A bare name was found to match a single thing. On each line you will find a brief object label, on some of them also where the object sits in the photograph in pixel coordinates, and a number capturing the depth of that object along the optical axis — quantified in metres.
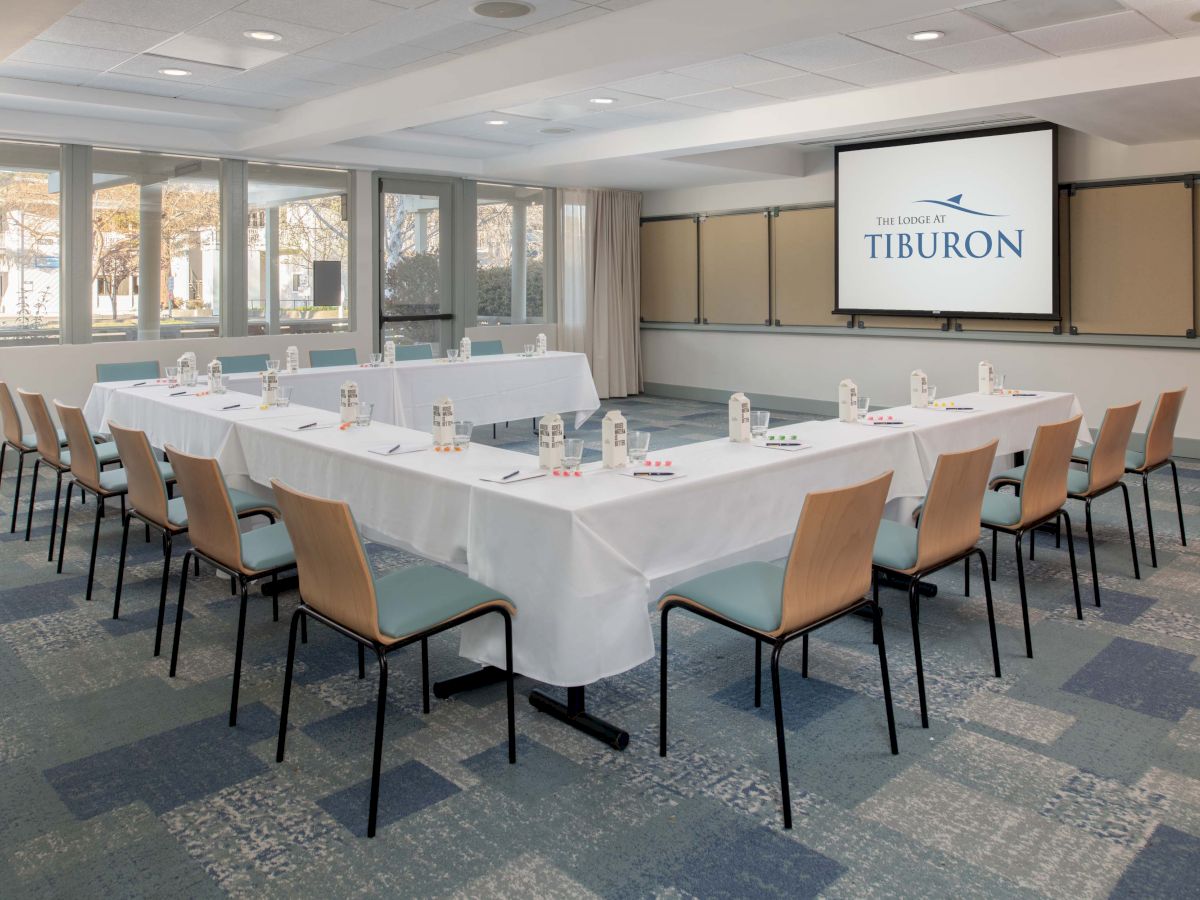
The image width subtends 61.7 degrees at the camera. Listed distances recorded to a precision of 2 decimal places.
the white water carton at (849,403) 4.67
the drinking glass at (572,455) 3.39
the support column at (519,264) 11.41
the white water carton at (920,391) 5.21
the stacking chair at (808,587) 2.65
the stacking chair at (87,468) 4.54
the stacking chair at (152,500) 3.80
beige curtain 11.65
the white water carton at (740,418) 3.97
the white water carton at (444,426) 3.84
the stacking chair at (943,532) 3.19
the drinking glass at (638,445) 3.57
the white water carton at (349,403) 4.50
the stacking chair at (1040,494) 3.87
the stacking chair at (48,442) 5.12
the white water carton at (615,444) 3.49
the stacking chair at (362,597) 2.59
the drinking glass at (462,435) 3.81
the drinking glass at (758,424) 4.07
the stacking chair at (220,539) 3.21
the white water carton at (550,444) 3.40
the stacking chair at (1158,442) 4.88
